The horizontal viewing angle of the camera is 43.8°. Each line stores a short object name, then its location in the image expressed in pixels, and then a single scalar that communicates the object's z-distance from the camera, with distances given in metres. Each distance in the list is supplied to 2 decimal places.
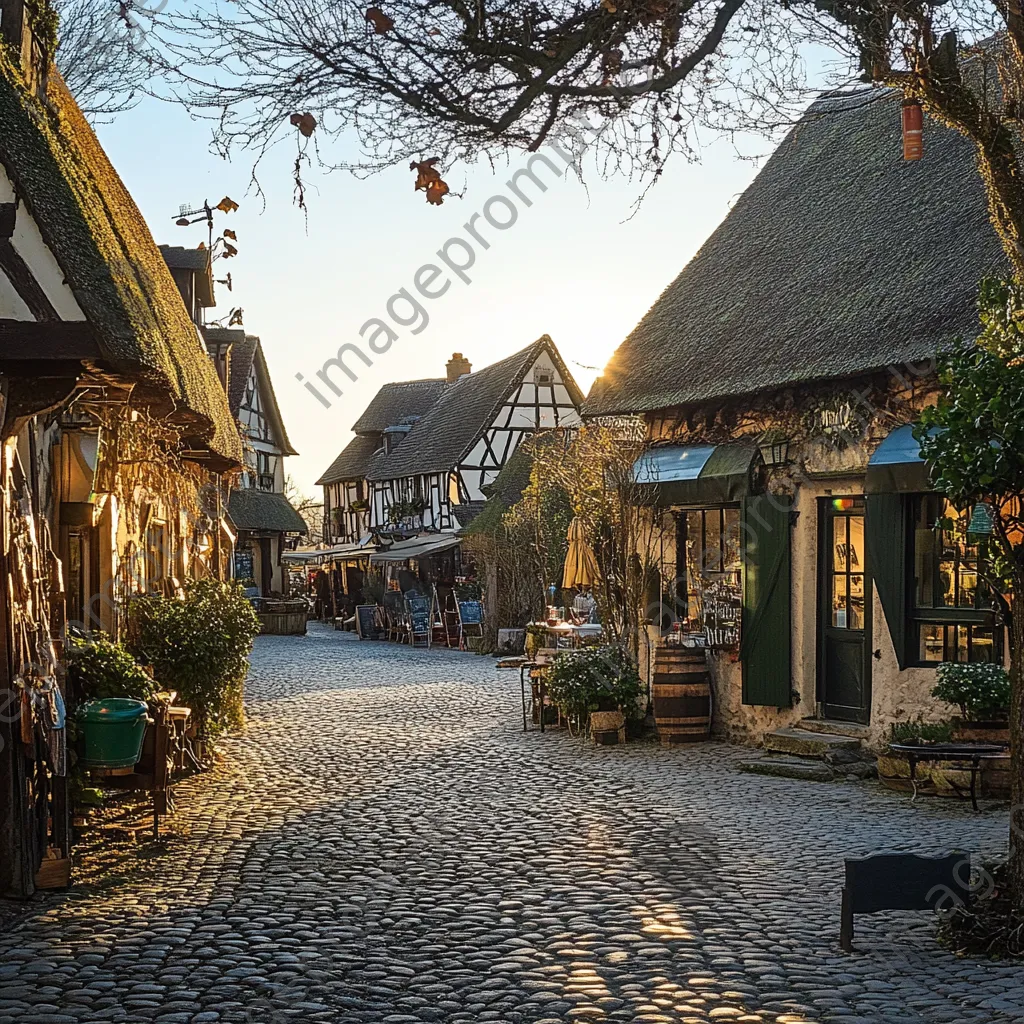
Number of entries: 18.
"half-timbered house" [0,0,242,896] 6.26
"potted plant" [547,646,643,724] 12.39
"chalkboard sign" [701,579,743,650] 12.05
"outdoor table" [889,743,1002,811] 8.65
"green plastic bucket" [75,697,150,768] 7.19
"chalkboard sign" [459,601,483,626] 26.58
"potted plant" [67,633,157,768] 7.21
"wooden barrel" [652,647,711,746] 12.05
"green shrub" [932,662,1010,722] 9.15
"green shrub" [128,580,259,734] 10.14
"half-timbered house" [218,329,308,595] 34.84
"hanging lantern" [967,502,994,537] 8.54
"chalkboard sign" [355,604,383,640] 30.38
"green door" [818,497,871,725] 10.73
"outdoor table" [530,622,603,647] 15.27
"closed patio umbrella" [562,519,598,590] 13.61
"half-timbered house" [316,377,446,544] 44.06
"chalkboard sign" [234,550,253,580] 35.97
